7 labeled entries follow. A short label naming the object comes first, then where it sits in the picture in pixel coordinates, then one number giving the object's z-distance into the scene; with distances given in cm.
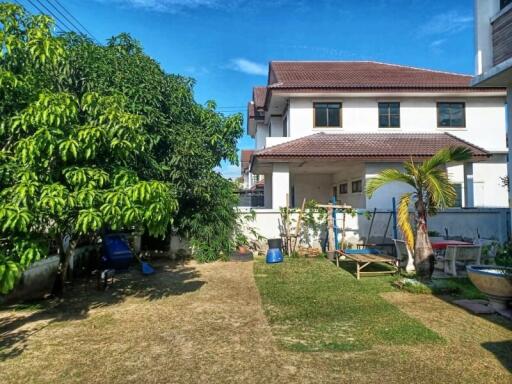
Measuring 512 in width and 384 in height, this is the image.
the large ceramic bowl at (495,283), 597
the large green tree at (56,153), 477
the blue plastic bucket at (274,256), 1229
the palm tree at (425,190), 845
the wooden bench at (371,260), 953
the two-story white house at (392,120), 1706
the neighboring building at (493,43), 824
